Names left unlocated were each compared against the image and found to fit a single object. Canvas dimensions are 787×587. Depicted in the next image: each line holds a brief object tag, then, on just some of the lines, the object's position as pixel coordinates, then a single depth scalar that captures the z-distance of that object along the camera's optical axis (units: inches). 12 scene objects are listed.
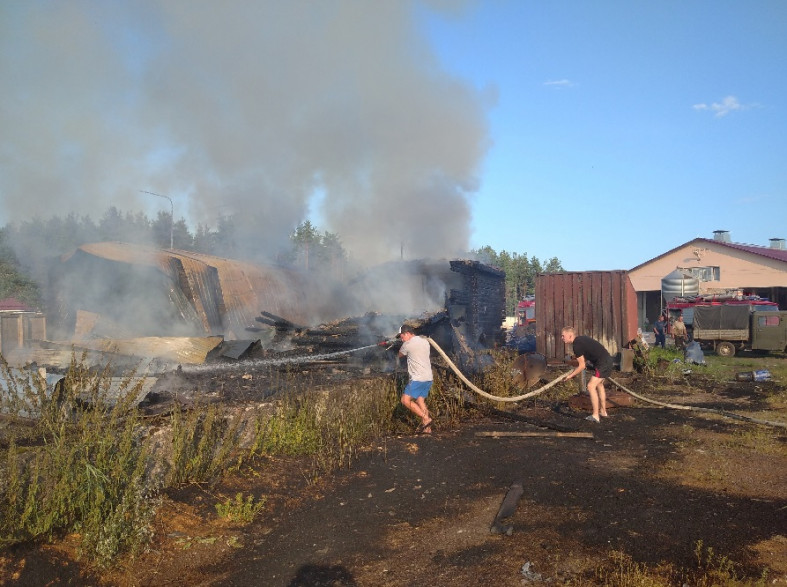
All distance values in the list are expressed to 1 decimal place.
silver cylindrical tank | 917.8
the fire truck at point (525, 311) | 1141.7
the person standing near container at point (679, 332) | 698.2
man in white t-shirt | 287.6
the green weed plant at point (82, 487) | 141.6
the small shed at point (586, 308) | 516.4
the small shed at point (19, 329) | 447.8
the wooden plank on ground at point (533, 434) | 267.0
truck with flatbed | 674.8
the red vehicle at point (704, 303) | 756.0
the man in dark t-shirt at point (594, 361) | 308.5
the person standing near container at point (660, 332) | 750.4
